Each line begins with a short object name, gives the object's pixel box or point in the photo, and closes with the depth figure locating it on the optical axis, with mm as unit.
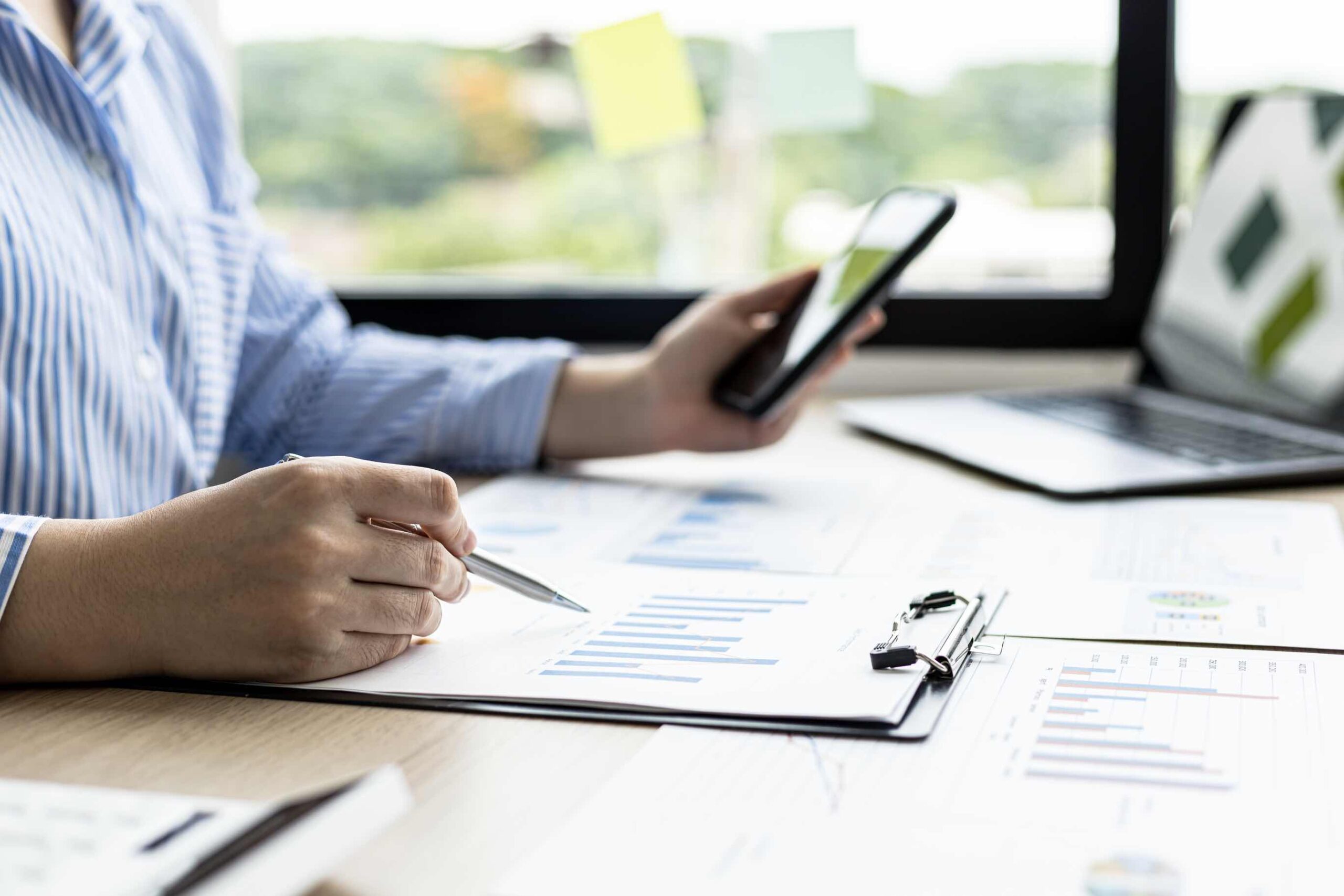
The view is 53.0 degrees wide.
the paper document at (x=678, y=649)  518
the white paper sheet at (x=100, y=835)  340
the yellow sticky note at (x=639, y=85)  1361
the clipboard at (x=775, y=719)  488
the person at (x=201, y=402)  553
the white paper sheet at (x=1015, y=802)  379
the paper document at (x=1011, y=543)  623
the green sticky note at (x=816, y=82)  1367
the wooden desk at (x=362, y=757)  403
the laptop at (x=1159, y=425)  888
